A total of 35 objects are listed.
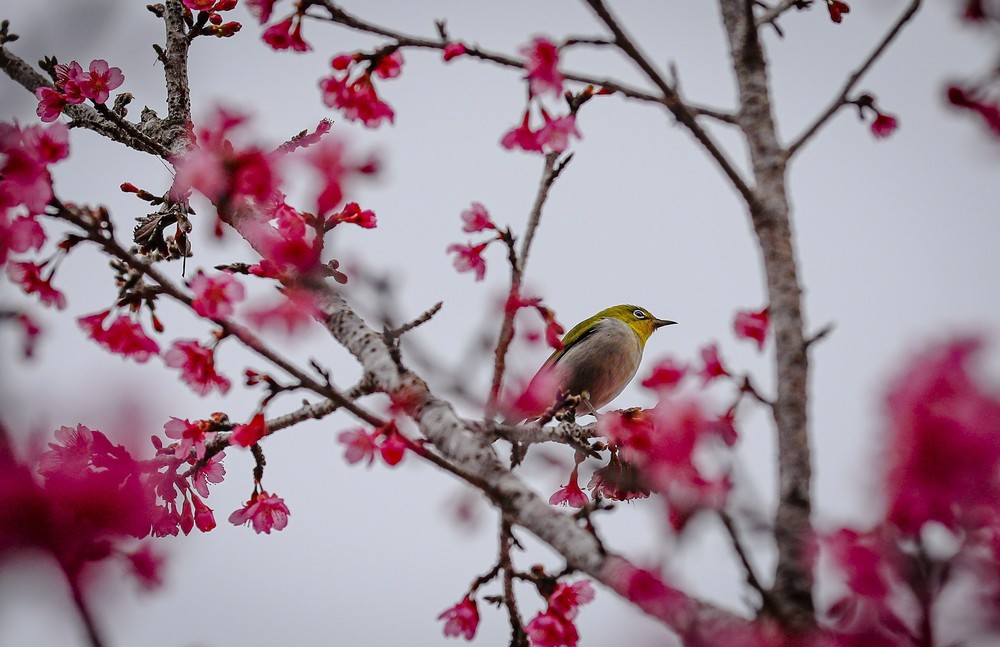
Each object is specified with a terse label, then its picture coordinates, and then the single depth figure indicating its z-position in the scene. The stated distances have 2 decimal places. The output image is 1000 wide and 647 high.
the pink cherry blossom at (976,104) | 5.54
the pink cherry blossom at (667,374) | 5.55
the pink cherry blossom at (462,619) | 6.41
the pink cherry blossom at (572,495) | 8.16
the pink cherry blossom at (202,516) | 7.04
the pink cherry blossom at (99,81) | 7.86
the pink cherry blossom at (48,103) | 8.03
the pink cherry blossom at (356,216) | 7.10
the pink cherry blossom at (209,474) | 6.97
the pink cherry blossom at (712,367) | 5.26
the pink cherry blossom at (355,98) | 6.53
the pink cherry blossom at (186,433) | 6.43
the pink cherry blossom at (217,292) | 5.64
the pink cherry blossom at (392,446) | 5.29
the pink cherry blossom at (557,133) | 6.16
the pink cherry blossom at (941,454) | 3.78
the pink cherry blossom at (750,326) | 5.61
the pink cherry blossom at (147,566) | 5.12
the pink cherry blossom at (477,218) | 7.75
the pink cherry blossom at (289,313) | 6.52
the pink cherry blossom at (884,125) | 6.18
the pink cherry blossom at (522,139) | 6.28
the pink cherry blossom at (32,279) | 6.40
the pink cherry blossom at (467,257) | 8.23
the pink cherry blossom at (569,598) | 6.14
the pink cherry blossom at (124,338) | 6.51
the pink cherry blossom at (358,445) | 5.67
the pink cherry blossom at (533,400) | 6.43
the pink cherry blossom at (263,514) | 6.86
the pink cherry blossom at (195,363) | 6.33
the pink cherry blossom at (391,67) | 6.55
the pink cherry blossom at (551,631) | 6.00
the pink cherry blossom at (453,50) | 5.47
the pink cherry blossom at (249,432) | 5.97
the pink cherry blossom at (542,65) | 5.48
